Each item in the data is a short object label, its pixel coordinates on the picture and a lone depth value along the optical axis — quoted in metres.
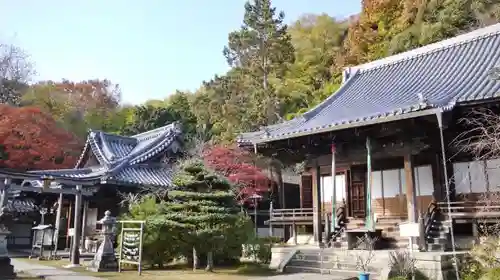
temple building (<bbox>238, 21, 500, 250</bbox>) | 13.52
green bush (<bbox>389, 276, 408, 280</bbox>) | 11.03
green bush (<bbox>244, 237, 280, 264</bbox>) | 17.03
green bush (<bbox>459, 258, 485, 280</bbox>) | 10.65
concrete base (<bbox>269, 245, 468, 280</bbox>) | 11.12
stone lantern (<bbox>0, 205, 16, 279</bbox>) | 12.63
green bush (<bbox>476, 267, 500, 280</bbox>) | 8.64
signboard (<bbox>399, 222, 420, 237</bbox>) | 12.43
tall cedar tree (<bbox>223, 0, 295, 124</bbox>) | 35.25
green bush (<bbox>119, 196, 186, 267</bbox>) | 14.50
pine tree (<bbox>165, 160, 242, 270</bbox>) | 13.96
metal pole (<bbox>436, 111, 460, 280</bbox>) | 11.05
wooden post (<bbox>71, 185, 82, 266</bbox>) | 16.75
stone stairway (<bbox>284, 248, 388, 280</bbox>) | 12.46
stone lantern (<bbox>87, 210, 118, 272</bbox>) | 15.14
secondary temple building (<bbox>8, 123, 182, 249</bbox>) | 23.78
